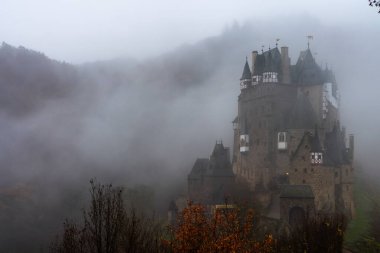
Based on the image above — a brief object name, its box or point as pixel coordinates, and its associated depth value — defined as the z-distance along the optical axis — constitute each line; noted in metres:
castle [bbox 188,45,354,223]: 65.62
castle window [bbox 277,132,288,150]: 70.81
